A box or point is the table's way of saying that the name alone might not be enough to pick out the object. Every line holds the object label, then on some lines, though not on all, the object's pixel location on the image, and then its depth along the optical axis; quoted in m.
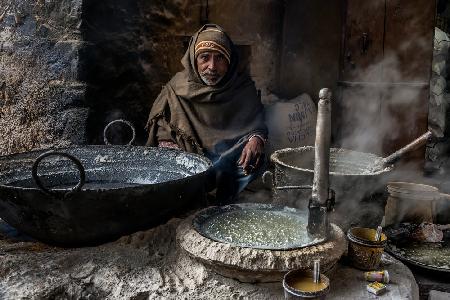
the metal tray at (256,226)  2.06
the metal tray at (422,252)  2.60
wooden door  4.41
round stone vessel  1.89
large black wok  2.02
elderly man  3.70
